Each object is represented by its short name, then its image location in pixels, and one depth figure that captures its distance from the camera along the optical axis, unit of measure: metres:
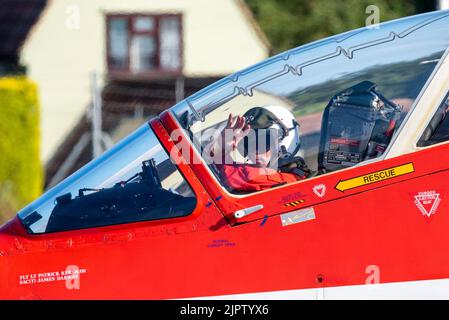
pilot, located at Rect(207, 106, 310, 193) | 9.33
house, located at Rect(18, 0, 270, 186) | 45.00
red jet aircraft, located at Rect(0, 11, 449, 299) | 8.73
